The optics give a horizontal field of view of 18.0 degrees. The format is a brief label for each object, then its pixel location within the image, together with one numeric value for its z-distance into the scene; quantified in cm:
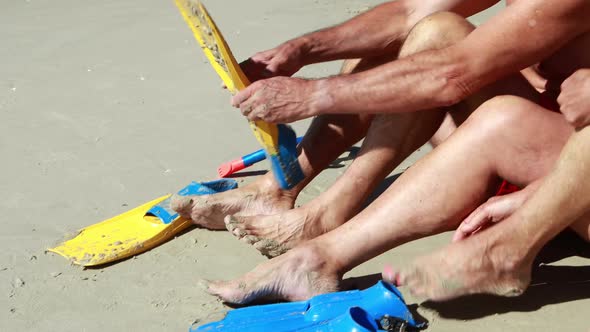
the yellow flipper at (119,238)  336
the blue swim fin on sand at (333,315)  300
